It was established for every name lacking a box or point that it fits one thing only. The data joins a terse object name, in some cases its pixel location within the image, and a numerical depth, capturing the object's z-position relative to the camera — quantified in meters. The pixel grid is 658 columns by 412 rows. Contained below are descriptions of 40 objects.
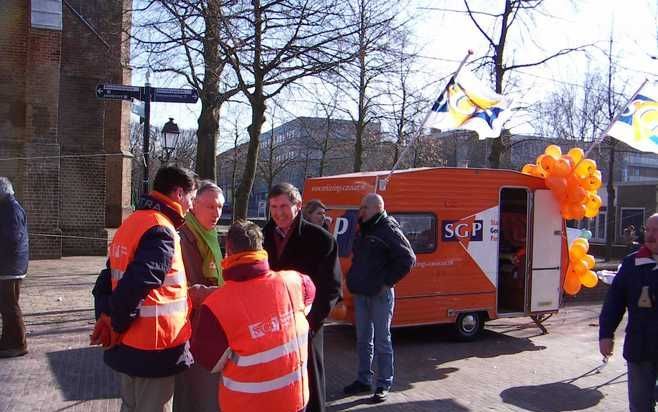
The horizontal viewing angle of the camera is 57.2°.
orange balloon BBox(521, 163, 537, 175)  9.95
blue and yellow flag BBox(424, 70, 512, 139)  9.53
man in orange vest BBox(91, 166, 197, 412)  3.01
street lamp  14.31
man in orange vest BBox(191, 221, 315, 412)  2.85
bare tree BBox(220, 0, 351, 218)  11.28
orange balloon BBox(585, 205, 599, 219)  9.20
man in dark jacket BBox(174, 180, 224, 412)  3.77
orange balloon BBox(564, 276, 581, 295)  9.53
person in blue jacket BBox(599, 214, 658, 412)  4.17
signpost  10.72
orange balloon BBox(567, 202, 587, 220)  9.14
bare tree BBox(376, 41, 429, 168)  20.07
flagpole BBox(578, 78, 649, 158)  8.71
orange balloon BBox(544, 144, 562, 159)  9.57
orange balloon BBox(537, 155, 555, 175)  9.33
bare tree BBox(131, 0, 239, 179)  10.88
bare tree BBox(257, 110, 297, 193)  37.59
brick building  15.98
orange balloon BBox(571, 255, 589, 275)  9.59
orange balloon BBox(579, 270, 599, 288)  9.60
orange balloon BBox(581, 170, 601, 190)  9.12
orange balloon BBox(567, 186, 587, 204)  9.09
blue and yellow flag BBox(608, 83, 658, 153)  8.52
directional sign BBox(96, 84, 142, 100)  10.75
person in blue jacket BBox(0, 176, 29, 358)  6.57
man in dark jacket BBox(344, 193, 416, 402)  5.87
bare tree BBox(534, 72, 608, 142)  23.88
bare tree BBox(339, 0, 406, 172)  12.00
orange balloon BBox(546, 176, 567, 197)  9.11
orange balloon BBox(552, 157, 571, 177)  9.17
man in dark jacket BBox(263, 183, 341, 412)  3.99
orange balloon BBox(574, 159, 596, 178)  9.14
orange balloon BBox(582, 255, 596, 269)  9.77
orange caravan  8.38
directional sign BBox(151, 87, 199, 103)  10.75
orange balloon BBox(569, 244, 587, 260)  9.70
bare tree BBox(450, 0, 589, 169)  14.78
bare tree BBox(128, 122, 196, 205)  47.94
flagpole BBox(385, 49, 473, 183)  9.09
